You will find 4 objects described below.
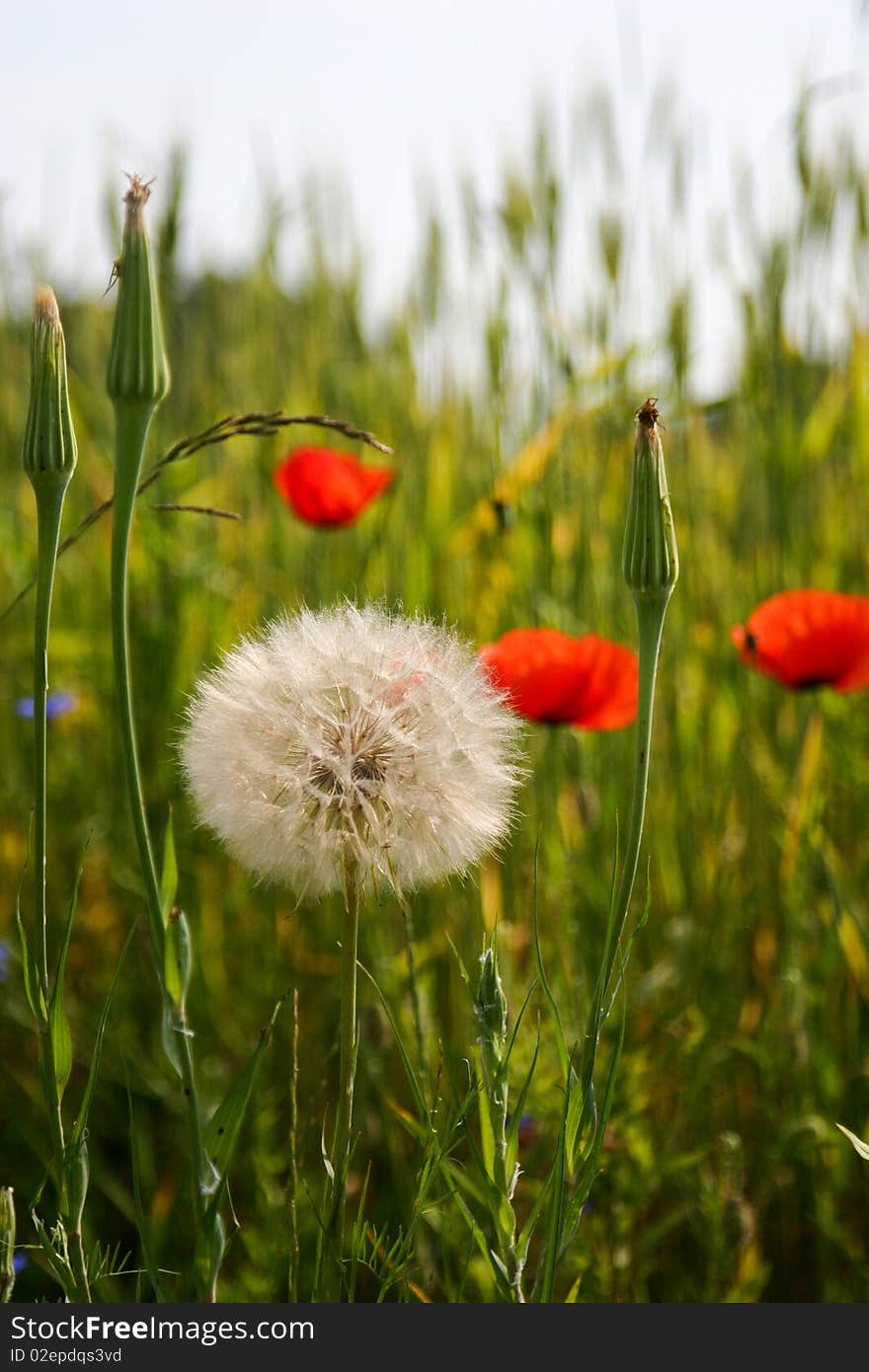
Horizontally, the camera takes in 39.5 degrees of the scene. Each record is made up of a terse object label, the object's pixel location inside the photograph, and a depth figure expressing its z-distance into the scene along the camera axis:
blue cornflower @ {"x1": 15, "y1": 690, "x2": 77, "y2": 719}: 1.32
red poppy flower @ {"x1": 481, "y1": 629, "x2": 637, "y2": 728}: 0.88
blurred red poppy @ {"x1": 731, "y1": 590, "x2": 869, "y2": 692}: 1.05
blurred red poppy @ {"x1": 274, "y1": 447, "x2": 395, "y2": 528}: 1.30
